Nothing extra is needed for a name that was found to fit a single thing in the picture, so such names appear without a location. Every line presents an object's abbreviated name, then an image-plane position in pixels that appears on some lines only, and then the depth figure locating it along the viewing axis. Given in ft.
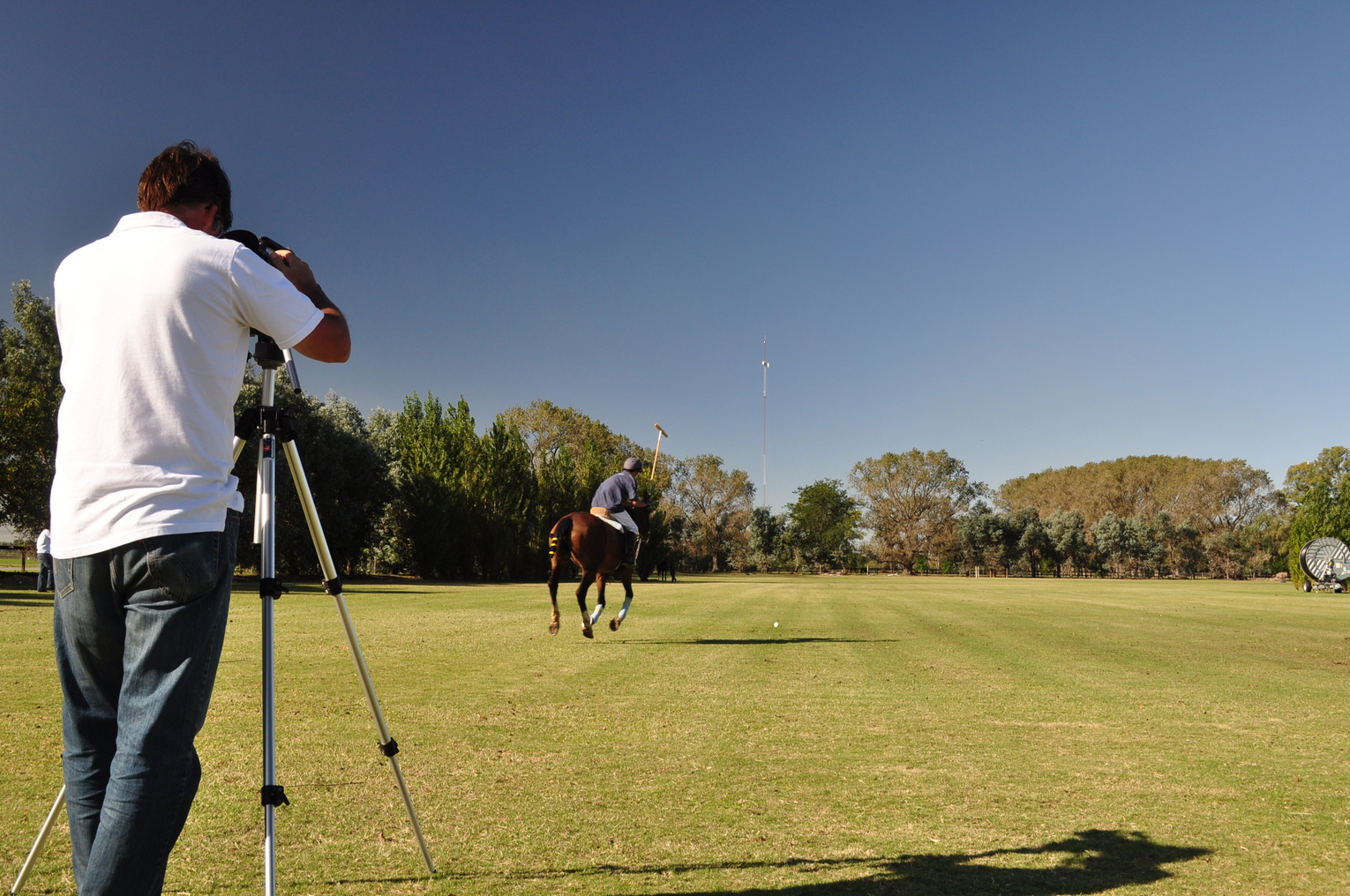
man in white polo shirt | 7.82
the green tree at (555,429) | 276.62
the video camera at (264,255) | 9.34
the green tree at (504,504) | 197.16
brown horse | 48.57
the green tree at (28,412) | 123.65
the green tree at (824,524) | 366.63
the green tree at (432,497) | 188.55
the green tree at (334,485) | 140.67
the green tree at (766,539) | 357.82
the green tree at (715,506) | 357.82
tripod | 9.33
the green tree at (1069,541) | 343.87
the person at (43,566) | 78.84
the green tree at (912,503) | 362.94
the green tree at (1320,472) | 365.81
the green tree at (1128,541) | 341.21
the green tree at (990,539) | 344.28
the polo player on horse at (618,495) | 49.88
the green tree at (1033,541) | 341.21
